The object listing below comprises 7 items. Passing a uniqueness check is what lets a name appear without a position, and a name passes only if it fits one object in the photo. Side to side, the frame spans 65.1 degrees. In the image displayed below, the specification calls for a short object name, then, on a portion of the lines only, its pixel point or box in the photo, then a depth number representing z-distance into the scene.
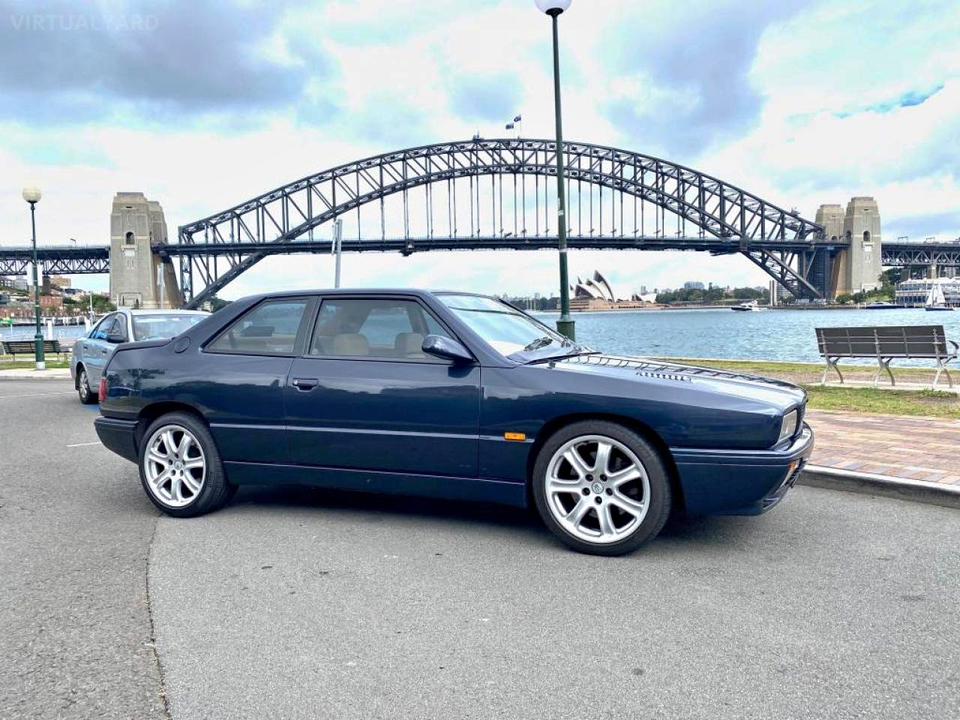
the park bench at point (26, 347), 29.59
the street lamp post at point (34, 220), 21.25
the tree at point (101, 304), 131.38
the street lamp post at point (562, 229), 12.89
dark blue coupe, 3.89
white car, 10.93
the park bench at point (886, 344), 10.98
